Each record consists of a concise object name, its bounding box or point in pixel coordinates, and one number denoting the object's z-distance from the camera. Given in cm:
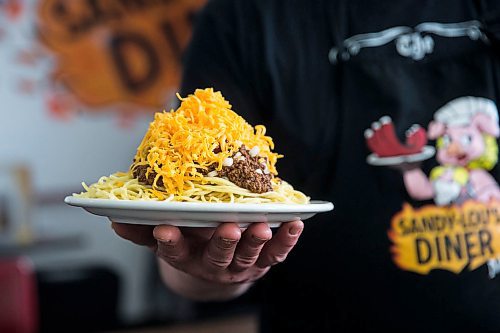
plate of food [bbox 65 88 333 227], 76
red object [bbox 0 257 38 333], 179
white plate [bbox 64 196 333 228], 66
